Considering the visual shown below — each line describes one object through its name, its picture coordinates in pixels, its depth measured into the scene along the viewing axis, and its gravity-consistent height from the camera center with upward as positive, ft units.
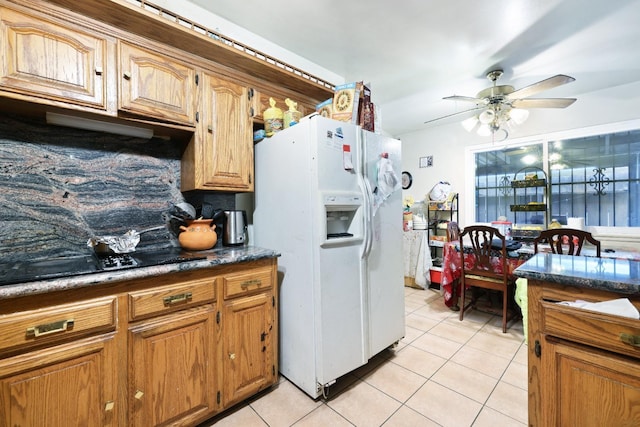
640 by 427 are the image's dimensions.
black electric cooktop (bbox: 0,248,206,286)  3.31 -0.81
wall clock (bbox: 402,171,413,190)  15.44 +1.87
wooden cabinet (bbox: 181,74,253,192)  5.54 +1.52
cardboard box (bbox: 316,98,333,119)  6.00 +2.41
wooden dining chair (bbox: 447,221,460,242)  10.55 -0.81
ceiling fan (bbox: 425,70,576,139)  8.16 +3.55
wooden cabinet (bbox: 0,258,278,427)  3.14 -2.01
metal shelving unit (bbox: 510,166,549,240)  11.44 +0.45
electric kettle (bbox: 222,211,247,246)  6.09 -0.39
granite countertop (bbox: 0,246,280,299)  3.03 -0.85
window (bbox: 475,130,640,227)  10.14 +1.48
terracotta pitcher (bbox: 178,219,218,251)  5.49 -0.49
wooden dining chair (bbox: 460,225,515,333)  8.02 -1.75
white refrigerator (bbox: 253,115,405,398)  5.02 -0.58
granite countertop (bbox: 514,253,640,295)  2.66 -0.72
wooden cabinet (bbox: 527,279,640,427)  2.56 -1.62
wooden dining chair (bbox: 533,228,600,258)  7.07 -0.81
